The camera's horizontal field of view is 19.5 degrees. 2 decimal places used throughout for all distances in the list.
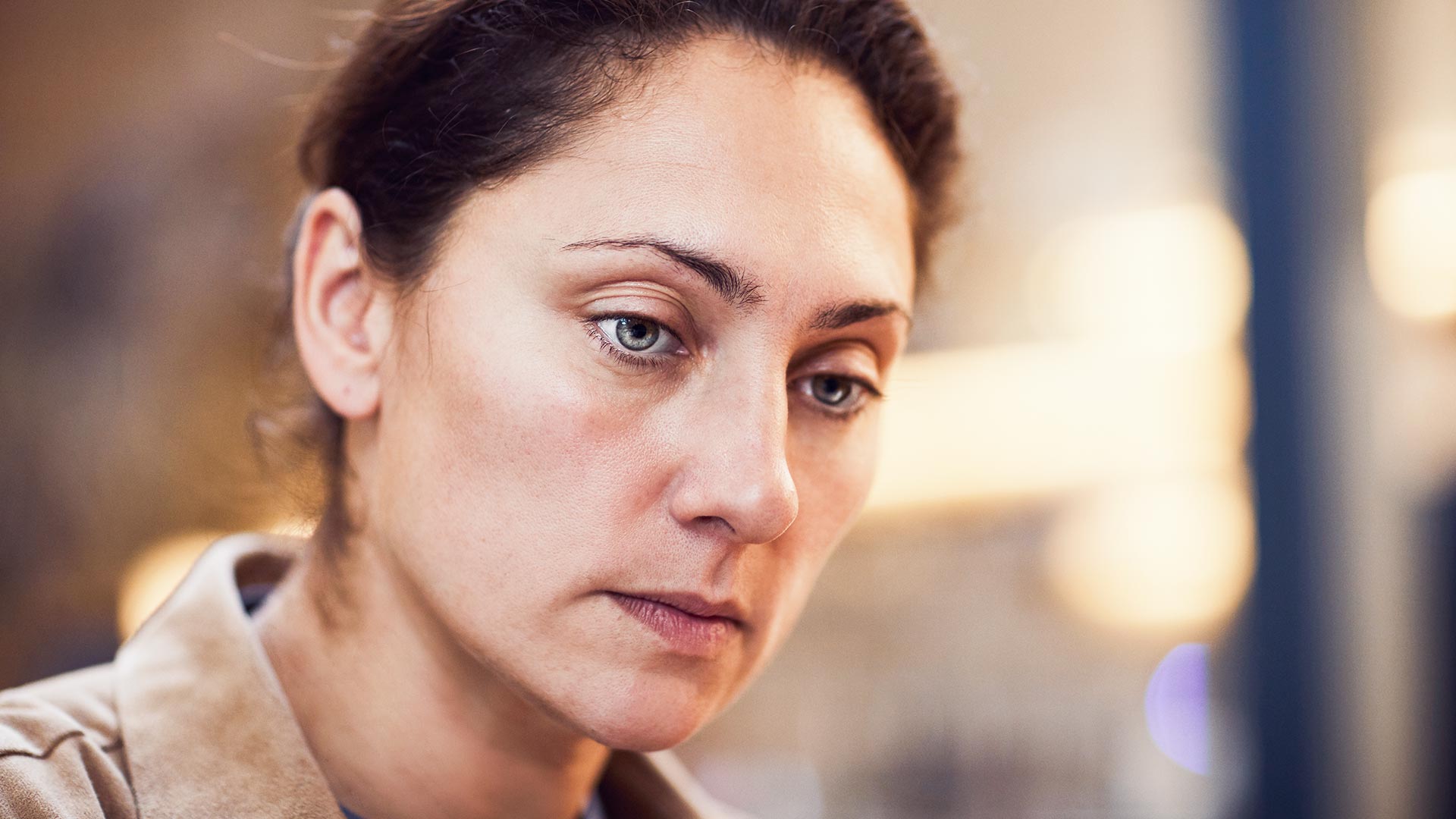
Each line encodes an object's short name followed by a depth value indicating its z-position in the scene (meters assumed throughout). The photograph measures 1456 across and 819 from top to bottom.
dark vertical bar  1.54
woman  1.13
